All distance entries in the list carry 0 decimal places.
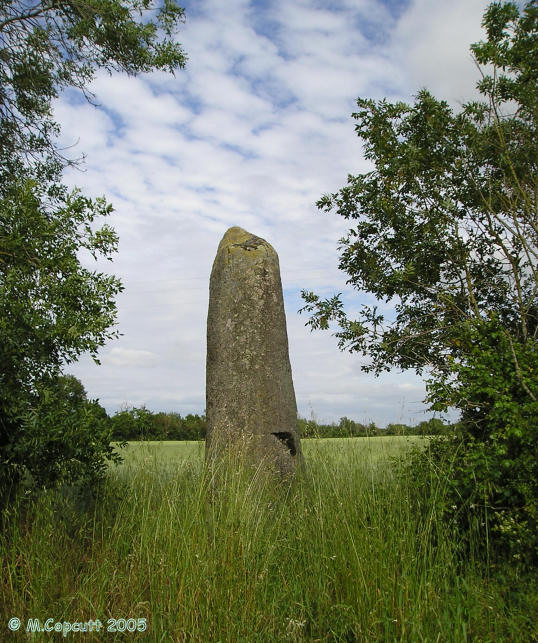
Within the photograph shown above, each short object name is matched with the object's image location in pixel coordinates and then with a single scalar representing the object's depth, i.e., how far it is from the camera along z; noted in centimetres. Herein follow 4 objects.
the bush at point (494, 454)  443
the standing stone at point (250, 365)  586
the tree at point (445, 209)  755
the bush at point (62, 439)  455
